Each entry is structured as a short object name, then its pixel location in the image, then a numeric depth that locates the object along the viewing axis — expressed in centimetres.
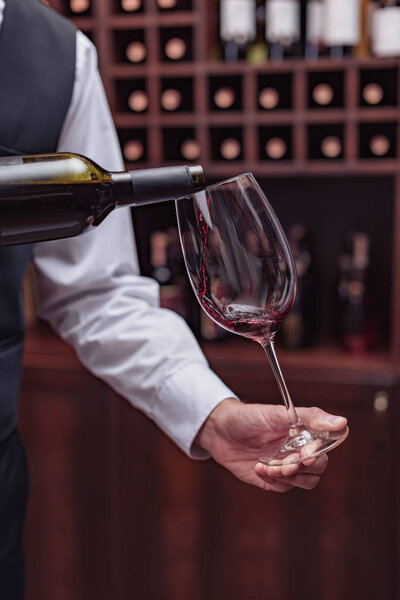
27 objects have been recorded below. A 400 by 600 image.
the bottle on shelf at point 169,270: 185
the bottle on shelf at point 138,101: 183
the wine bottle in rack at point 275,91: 178
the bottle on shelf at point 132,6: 176
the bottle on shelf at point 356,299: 180
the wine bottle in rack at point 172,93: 180
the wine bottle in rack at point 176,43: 179
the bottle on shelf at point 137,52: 182
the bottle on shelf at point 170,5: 175
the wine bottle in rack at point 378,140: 174
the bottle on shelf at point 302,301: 183
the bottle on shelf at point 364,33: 182
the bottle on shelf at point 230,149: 181
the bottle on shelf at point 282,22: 166
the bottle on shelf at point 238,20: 166
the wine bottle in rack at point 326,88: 177
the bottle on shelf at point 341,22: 161
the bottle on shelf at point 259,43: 183
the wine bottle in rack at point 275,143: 180
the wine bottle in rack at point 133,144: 184
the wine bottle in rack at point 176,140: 188
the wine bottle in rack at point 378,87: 173
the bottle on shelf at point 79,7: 180
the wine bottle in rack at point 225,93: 181
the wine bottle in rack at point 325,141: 176
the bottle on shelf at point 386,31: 159
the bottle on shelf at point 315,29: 169
